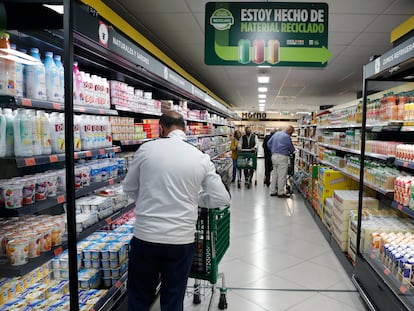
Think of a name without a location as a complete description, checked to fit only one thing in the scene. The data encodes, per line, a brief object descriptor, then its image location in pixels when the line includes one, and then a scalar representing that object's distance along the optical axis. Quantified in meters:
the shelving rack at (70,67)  1.82
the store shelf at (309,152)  8.64
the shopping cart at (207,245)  2.75
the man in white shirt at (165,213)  2.21
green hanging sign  3.60
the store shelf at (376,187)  3.38
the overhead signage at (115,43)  2.10
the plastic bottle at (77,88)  2.57
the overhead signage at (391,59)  2.67
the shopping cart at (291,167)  10.12
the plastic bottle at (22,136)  1.92
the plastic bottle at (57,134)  2.21
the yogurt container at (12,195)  1.94
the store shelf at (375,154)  3.50
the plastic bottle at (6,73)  1.87
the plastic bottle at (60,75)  2.25
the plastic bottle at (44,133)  2.10
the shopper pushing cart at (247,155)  10.00
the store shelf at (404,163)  2.93
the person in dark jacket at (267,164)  10.32
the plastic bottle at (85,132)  2.66
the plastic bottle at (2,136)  1.85
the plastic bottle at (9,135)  1.91
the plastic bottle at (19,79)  1.96
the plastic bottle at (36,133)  2.02
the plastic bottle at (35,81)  2.05
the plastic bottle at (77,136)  2.57
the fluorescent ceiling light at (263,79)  10.09
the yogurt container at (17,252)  1.97
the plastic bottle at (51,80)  2.19
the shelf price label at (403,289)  2.63
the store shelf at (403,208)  2.89
